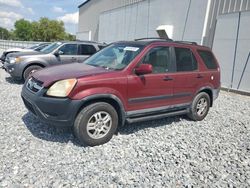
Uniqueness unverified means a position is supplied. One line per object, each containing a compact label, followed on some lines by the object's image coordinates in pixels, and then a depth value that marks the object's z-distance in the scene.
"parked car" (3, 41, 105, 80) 7.92
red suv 3.60
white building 9.46
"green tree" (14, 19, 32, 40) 78.60
